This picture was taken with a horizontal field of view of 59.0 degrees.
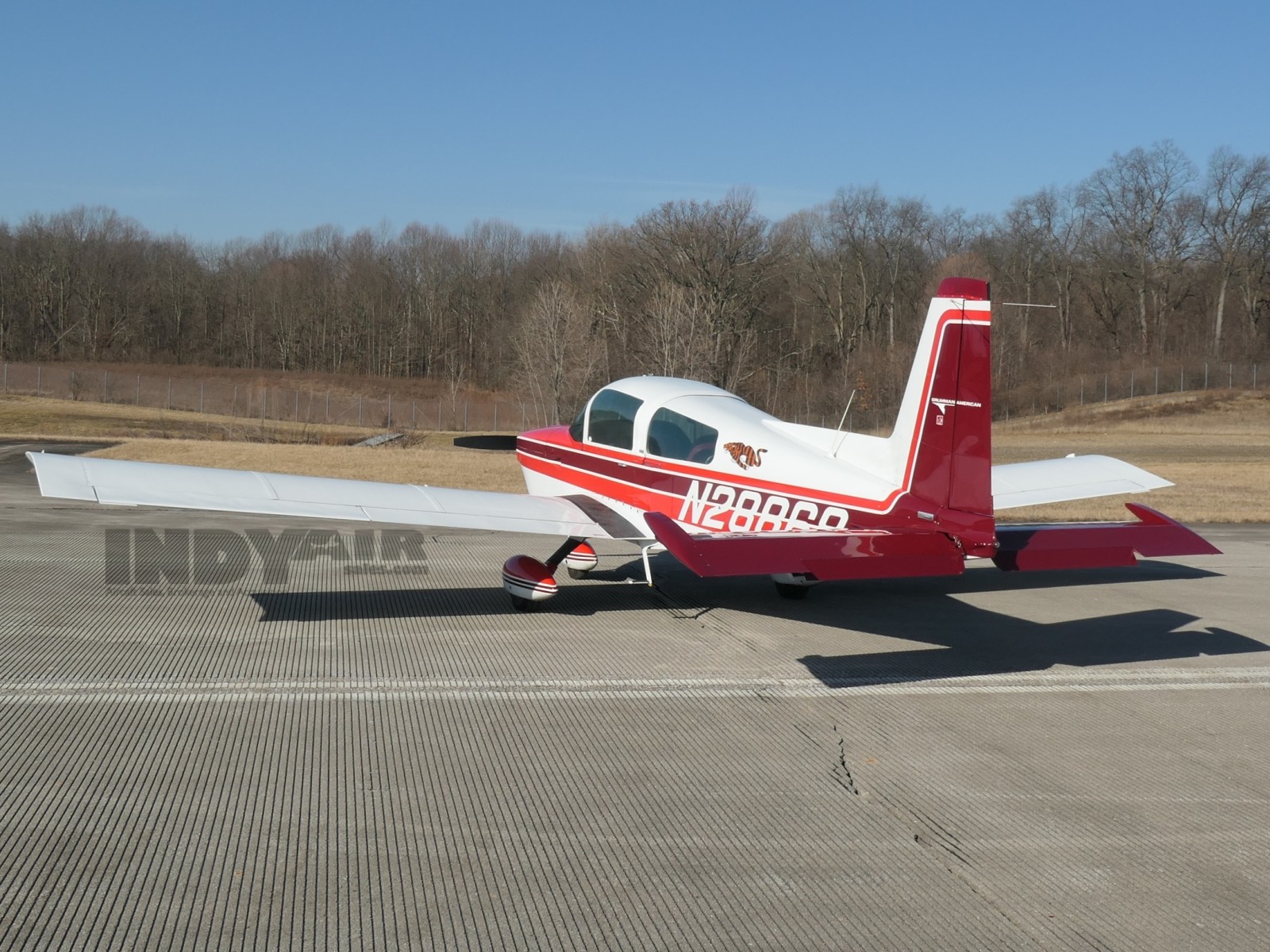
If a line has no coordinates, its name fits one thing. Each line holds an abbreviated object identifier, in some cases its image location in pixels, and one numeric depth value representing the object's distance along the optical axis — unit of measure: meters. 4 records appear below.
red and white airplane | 7.69
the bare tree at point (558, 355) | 49.69
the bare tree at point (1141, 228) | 76.88
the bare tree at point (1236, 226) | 75.06
